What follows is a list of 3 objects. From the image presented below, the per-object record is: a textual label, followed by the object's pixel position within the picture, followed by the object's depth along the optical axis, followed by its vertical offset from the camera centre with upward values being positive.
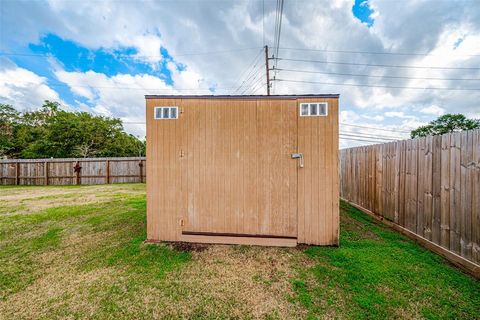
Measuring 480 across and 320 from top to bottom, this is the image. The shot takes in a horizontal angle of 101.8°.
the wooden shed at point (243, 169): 3.16 -0.17
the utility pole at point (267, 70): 10.45 +4.78
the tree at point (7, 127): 15.90 +2.64
